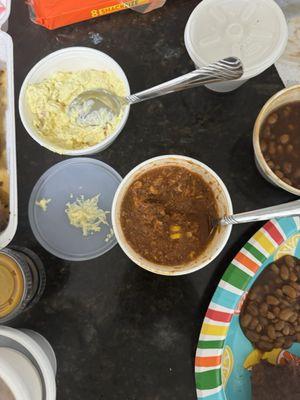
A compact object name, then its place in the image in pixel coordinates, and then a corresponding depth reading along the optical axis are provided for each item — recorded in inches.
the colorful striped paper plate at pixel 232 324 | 13.6
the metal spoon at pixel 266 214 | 10.8
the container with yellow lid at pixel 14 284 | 13.2
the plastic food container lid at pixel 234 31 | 14.9
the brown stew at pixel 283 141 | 14.2
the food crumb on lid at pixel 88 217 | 15.3
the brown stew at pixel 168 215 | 13.3
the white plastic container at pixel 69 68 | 13.8
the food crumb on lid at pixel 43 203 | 15.5
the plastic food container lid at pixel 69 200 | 15.2
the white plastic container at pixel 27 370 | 10.0
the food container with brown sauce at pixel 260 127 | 13.4
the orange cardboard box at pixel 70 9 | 15.6
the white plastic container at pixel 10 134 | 13.2
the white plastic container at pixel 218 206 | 12.6
